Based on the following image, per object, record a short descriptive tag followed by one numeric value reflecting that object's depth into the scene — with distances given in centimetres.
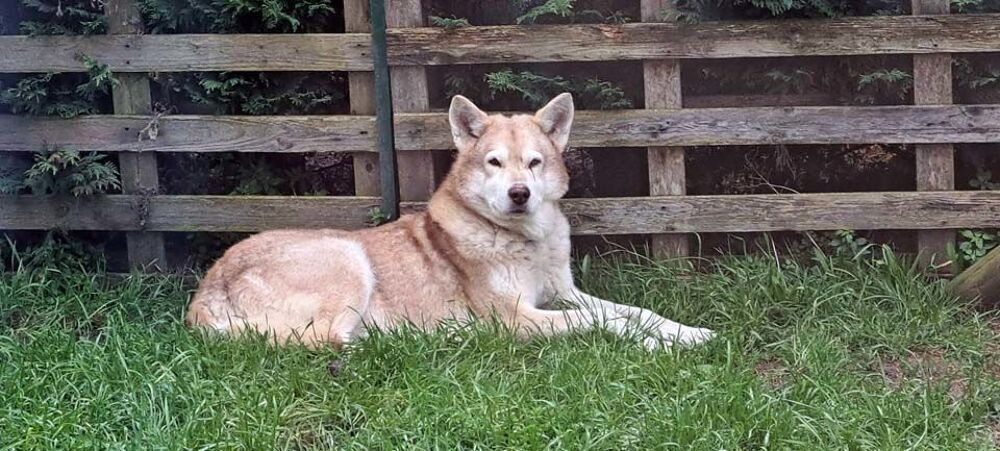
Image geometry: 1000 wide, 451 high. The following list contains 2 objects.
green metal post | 578
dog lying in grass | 505
